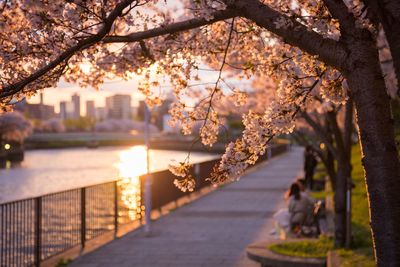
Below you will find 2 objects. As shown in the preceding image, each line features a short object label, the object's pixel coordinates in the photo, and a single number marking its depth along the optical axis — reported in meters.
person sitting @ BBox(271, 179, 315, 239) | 12.83
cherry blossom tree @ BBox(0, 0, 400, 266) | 4.44
